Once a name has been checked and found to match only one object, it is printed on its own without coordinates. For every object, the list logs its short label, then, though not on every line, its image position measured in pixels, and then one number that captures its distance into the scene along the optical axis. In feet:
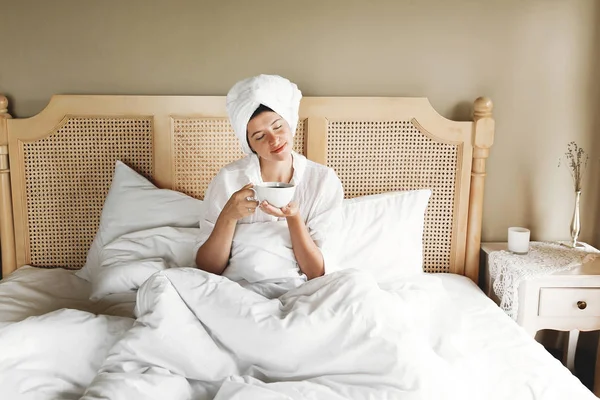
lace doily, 6.79
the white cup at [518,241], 7.25
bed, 4.40
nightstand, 6.70
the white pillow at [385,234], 6.94
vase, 7.50
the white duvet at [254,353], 4.20
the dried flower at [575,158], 7.89
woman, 5.53
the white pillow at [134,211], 7.18
